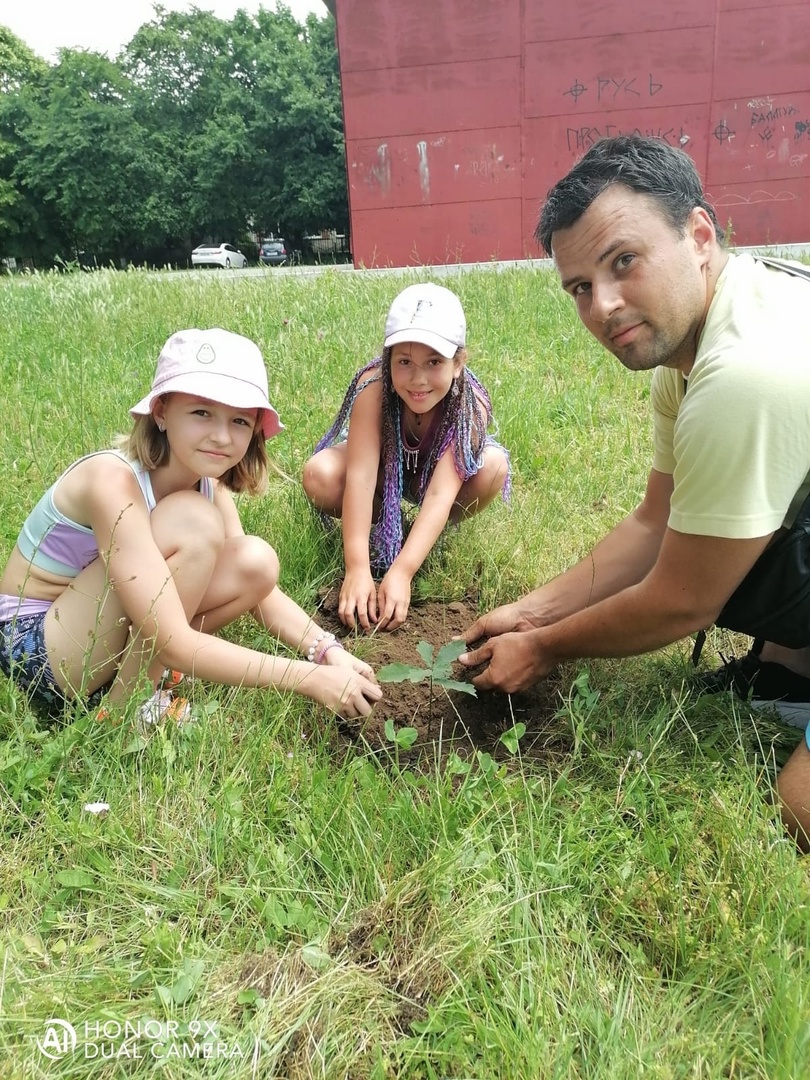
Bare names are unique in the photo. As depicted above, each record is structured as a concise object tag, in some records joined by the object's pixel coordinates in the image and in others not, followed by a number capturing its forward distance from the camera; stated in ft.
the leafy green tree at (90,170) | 121.90
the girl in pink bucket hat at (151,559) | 6.11
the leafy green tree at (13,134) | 119.75
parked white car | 99.96
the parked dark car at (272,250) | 95.91
